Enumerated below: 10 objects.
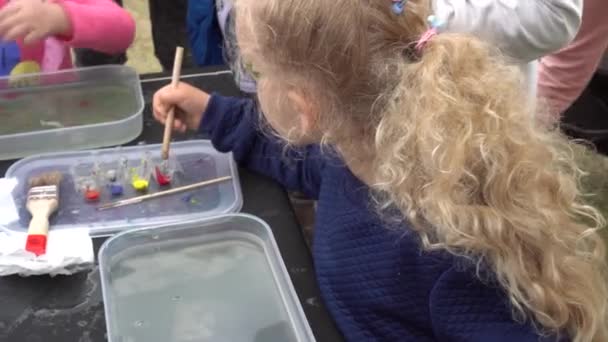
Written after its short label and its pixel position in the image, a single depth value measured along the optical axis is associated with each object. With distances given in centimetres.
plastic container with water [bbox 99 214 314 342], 74
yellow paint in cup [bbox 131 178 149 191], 91
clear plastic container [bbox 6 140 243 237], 86
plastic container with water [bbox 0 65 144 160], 99
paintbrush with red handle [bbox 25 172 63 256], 79
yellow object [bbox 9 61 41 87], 109
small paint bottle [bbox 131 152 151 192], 92
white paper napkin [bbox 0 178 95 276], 77
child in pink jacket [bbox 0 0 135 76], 112
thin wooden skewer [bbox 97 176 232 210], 89
